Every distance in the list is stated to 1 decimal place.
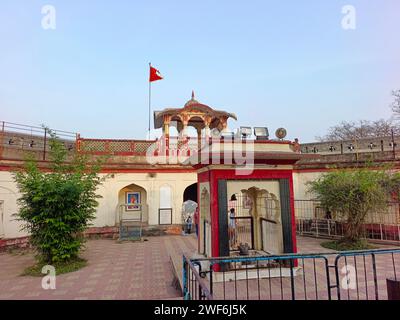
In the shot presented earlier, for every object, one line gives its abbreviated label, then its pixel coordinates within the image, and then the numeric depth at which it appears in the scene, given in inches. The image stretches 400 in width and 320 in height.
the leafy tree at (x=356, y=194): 403.2
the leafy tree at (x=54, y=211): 330.3
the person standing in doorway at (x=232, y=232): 381.9
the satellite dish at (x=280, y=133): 321.3
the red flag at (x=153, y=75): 757.9
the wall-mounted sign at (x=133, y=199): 600.4
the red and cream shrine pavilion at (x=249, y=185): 274.4
